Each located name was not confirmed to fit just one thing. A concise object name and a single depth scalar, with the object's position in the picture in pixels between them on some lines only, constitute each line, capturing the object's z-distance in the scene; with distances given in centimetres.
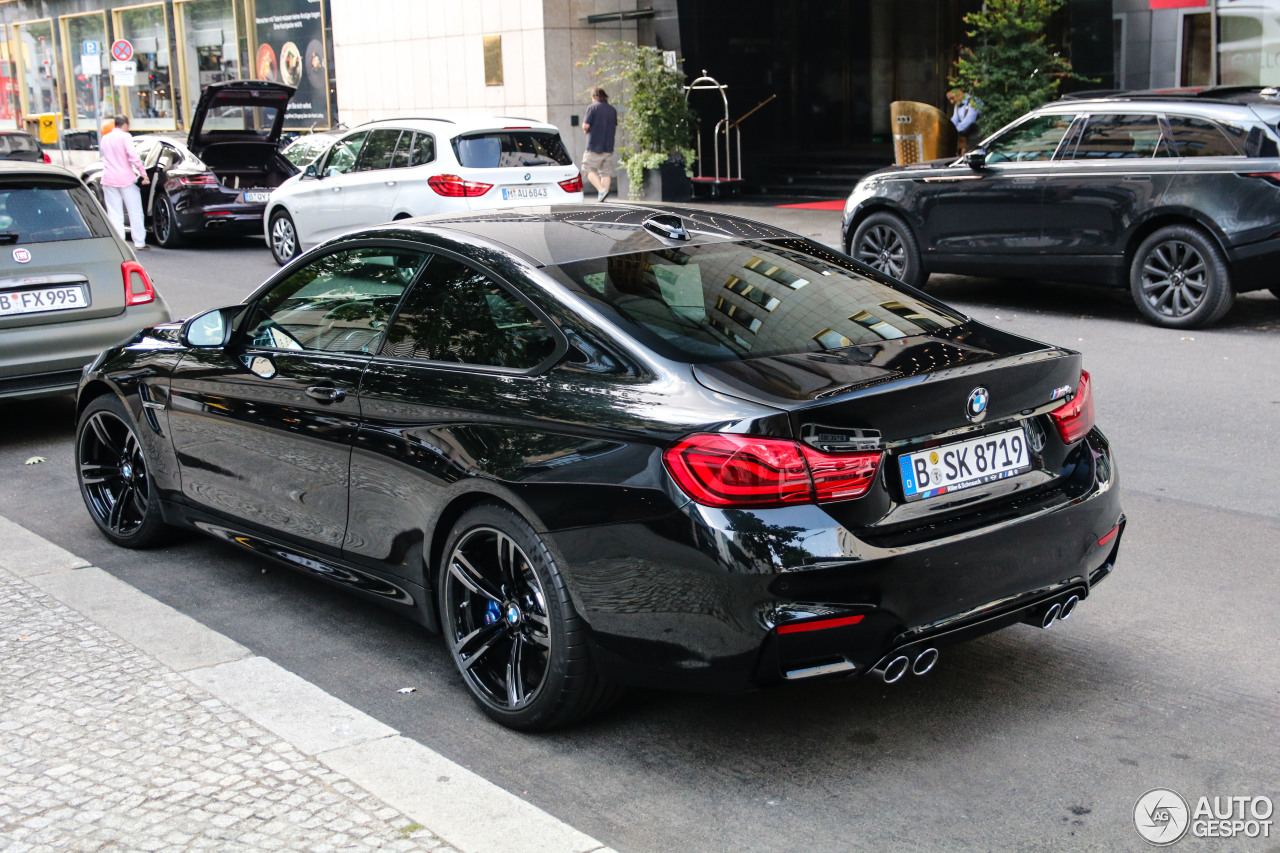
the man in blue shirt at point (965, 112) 1862
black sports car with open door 1923
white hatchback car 1470
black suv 1048
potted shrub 2275
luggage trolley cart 2311
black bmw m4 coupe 355
